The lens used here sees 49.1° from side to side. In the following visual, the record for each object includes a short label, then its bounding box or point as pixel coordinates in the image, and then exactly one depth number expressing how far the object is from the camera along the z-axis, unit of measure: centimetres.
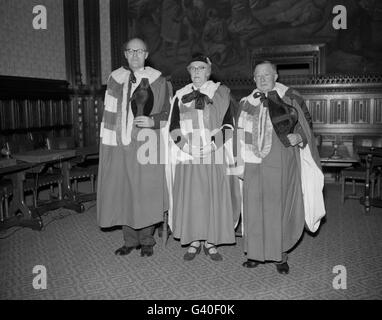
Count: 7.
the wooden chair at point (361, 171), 638
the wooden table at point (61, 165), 528
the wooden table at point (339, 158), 627
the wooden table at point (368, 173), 588
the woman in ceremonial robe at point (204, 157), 387
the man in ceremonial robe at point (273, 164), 358
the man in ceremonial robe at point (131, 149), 404
